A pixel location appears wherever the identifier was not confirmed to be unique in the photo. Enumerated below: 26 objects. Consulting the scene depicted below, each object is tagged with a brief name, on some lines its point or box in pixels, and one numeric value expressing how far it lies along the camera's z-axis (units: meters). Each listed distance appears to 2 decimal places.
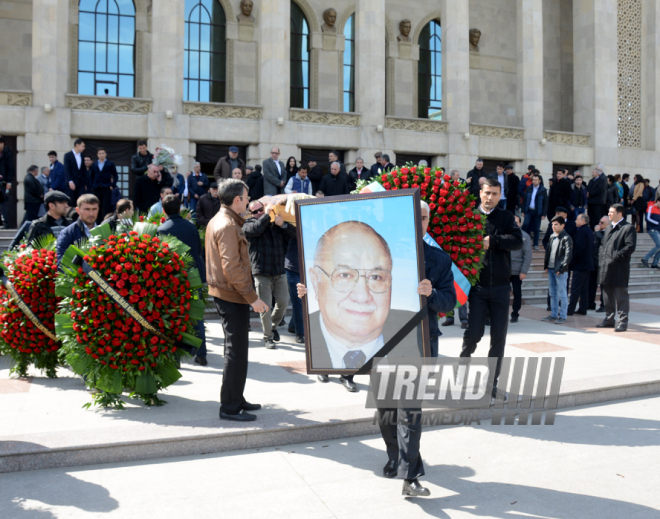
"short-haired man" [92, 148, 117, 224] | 15.30
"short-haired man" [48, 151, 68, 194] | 15.40
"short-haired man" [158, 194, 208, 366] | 7.47
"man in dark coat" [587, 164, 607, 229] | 21.05
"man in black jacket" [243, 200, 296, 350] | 8.77
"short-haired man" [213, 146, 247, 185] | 15.41
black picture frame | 4.36
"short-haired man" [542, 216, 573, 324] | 11.78
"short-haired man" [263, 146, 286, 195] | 16.73
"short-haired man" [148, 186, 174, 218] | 11.05
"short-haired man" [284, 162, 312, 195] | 16.19
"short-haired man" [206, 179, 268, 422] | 5.33
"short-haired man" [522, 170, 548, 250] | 19.69
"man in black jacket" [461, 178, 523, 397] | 6.34
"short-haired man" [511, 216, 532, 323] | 11.71
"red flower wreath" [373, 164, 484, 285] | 5.94
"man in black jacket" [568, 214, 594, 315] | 12.56
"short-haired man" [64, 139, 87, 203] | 15.13
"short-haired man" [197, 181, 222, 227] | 12.72
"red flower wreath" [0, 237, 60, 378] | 6.86
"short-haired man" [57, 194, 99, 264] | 6.73
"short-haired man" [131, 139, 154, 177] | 14.58
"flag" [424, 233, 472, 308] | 5.65
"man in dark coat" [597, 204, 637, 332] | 11.03
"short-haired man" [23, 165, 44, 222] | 15.38
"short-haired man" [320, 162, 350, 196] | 16.28
